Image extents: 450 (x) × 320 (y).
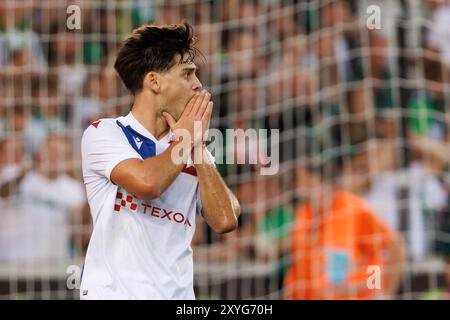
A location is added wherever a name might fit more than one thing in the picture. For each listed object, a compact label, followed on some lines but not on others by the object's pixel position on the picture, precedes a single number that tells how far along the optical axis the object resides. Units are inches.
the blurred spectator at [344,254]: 501.7
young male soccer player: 301.6
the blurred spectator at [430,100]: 587.5
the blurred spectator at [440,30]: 608.5
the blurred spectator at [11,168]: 577.6
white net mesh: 535.2
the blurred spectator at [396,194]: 541.6
